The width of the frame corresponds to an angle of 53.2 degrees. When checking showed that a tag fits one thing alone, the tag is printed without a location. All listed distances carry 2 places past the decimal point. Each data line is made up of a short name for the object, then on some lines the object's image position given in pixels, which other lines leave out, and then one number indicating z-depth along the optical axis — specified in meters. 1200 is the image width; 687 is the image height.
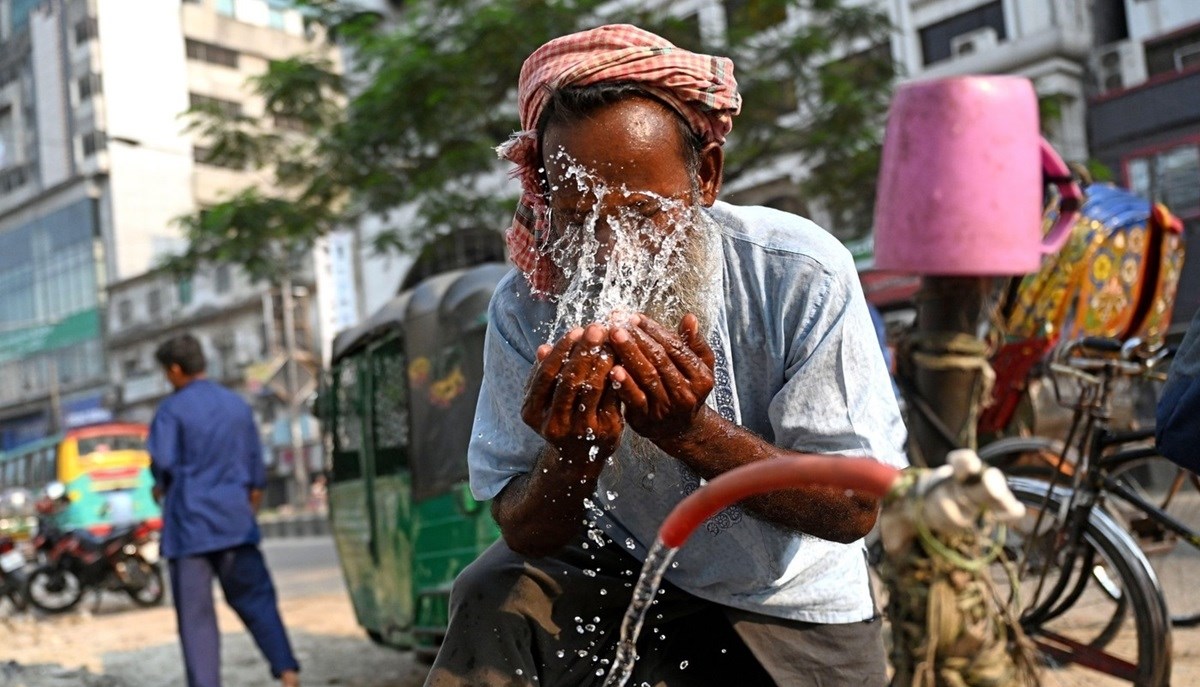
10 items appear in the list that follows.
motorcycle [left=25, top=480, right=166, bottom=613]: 11.16
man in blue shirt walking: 5.51
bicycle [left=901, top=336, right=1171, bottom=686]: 3.44
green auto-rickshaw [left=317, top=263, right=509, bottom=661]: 5.15
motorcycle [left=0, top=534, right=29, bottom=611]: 10.96
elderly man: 1.67
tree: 10.73
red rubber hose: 0.99
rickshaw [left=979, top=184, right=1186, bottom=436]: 5.36
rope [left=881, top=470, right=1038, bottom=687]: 1.03
